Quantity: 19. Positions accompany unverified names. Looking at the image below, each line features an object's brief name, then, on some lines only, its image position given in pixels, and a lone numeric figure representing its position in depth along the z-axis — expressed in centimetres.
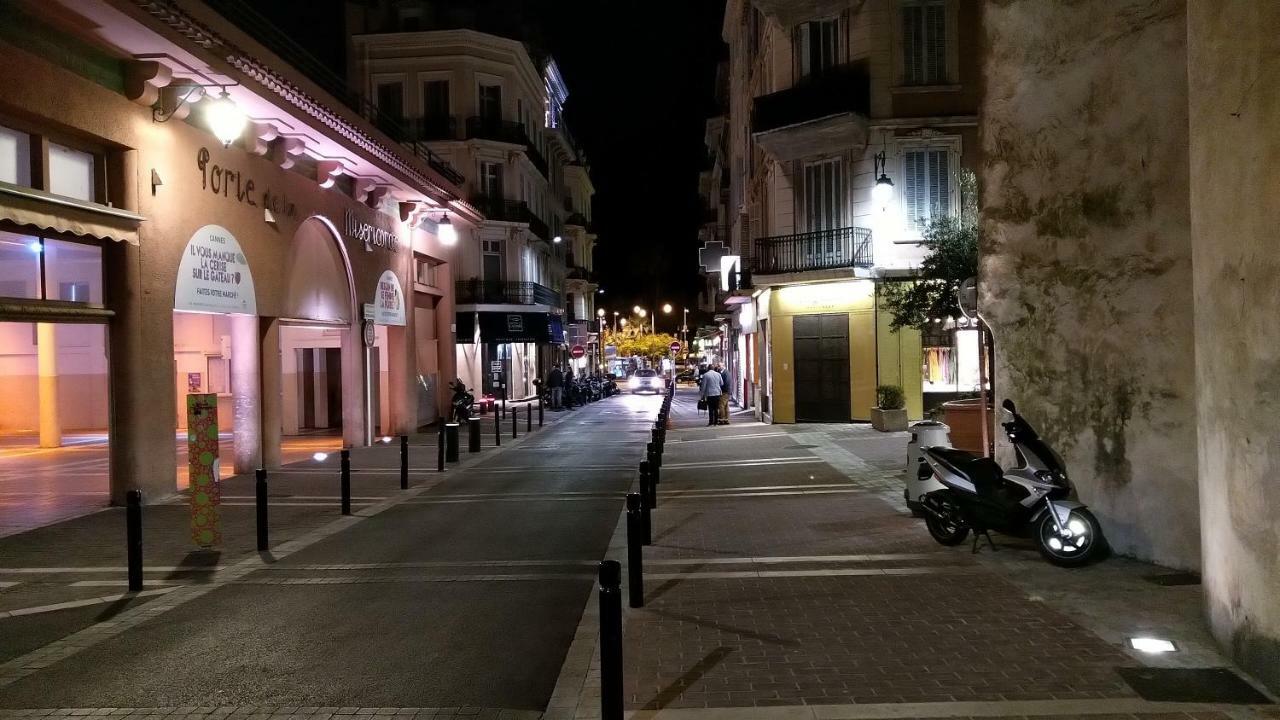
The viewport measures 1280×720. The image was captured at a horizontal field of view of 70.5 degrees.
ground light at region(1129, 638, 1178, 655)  568
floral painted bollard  959
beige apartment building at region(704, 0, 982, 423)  2305
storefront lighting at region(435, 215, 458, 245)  2638
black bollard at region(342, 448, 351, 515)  1191
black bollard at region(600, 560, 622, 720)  458
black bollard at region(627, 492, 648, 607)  713
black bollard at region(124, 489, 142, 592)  816
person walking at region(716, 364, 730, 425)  2752
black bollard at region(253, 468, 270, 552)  995
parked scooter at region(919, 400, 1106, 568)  790
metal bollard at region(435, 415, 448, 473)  1694
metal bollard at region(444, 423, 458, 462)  1821
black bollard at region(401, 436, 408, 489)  1463
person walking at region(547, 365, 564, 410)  3738
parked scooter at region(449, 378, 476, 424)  2572
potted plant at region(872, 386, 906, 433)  2212
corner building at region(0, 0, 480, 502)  1151
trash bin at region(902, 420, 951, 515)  1030
